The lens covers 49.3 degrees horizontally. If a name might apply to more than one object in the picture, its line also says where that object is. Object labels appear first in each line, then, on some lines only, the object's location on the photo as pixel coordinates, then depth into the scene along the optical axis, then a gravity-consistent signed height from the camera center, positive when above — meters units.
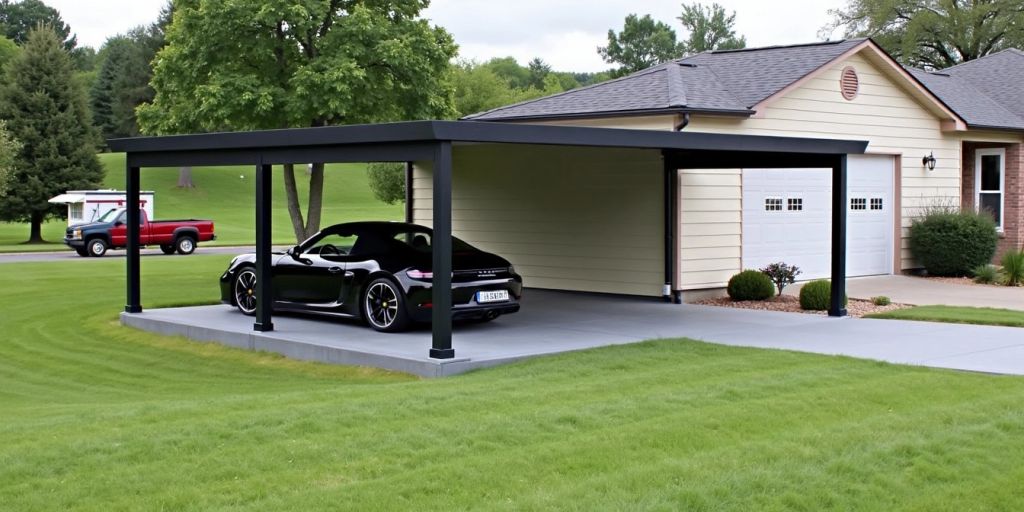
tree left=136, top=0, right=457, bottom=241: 20.80 +3.23
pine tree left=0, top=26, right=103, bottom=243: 42.25 +3.95
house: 16.41 +1.05
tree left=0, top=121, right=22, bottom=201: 37.59 +2.57
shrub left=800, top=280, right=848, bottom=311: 14.80 -0.86
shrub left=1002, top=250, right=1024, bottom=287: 18.78 -0.65
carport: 10.38 +0.89
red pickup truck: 32.62 -0.09
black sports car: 12.42 -0.53
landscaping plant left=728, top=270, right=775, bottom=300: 15.93 -0.79
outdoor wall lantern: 20.28 +1.28
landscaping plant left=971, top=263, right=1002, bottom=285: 19.14 -0.76
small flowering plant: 16.33 -0.62
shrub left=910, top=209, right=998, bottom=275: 19.50 -0.17
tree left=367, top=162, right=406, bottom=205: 35.22 +1.66
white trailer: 38.22 +1.02
